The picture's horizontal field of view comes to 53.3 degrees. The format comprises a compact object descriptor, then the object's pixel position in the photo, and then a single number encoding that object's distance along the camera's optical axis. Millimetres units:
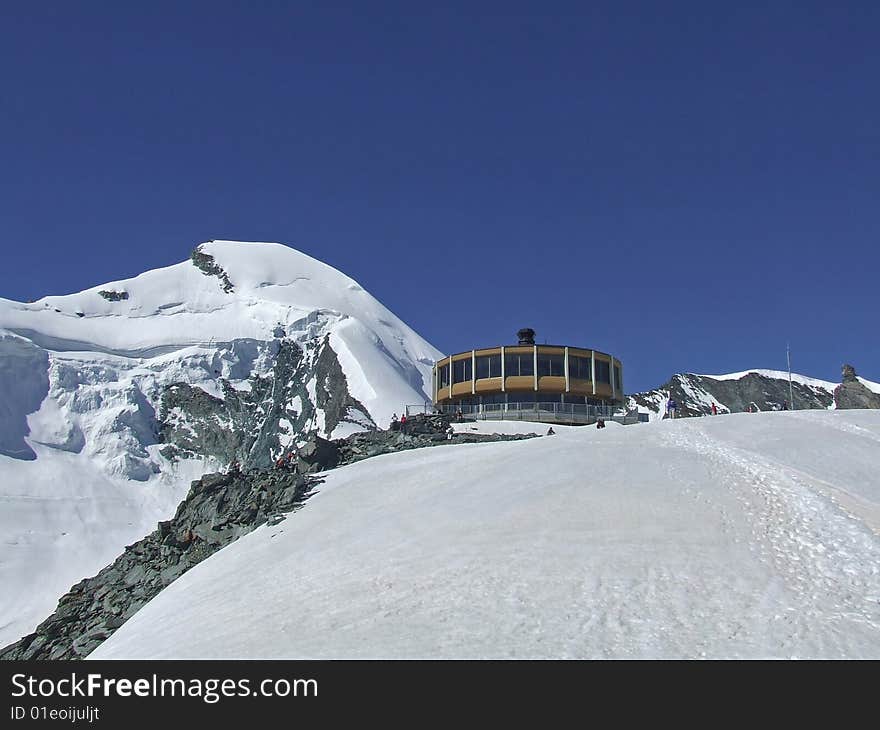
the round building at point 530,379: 59312
